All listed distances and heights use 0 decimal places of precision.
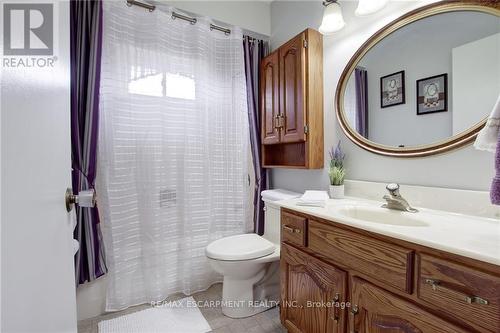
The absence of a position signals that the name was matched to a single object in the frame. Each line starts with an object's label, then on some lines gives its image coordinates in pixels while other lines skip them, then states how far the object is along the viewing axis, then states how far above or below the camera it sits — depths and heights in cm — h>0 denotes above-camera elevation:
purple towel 72 -6
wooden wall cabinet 168 +51
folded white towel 127 -19
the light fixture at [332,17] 147 +93
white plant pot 148 -17
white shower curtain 161 +12
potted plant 149 -6
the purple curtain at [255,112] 211 +48
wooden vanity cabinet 67 -43
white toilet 154 -68
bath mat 150 -105
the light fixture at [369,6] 126 +87
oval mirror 103 +43
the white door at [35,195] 34 -5
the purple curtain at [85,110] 148 +35
